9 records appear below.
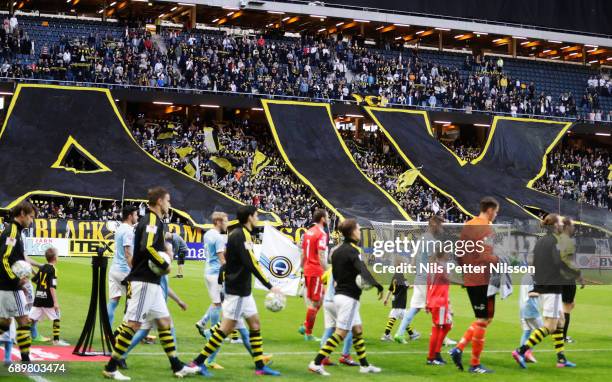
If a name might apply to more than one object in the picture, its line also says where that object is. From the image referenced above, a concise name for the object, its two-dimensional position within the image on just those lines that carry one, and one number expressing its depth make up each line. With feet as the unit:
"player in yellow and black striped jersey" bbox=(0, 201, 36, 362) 42.80
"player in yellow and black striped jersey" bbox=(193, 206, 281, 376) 43.70
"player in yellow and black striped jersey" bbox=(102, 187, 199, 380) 41.47
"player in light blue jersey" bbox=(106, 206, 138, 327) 50.70
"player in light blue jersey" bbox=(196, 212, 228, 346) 54.08
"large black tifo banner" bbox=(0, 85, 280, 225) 155.33
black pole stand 48.19
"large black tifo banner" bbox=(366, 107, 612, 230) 179.42
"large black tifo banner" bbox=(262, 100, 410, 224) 166.30
